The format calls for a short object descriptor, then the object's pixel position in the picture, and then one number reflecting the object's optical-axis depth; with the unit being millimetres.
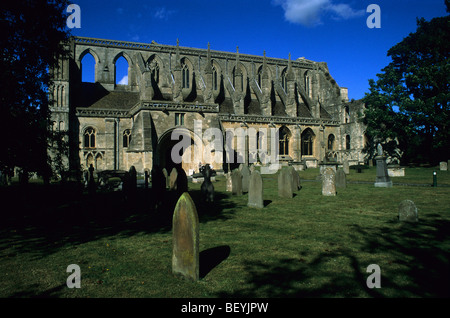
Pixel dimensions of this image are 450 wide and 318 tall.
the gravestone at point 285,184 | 12184
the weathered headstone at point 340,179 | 15180
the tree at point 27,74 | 9730
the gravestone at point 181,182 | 10734
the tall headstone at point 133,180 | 11891
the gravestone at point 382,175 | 14711
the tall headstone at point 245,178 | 14734
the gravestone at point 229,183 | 14991
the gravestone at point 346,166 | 23953
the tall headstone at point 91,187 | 15363
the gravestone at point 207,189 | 12094
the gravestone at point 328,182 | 12367
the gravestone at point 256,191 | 10038
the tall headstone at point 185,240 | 4398
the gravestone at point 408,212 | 7734
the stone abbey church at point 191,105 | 26766
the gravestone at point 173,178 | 11399
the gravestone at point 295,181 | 14602
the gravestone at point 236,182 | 13531
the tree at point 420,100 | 27734
